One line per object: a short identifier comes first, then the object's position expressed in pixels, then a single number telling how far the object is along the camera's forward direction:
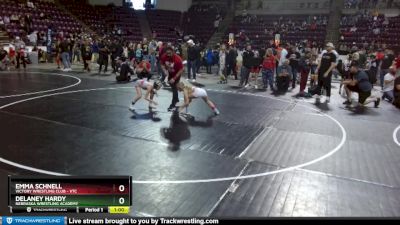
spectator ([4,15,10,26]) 21.86
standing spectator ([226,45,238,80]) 16.45
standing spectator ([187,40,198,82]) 15.52
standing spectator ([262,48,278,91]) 13.32
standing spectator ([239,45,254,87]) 13.86
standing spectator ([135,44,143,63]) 18.66
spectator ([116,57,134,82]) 14.23
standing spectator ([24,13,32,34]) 22.55
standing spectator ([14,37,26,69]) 17.64
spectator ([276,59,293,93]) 13.39
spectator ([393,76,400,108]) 10.87
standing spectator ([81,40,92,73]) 17.38
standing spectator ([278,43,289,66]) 14.20
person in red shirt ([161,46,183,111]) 9.03
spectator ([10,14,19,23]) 22.31
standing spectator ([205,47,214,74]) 19.34
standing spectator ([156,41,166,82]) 16.27
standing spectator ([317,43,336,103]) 10.84
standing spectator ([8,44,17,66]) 17.11
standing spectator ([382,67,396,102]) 11.91
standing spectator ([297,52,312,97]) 12.54
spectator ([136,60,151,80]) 9.64
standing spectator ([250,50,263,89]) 13.98
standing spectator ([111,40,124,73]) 17.93
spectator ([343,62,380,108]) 10.68
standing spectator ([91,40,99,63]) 21.29
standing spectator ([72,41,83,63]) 21.80
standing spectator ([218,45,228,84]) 15.53
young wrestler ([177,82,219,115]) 8.58
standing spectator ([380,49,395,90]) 15.12
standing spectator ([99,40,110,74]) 16.97
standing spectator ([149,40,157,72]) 17.52
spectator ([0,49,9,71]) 16.41
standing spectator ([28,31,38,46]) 21.59
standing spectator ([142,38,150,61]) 18.95
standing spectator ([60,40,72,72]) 17.11
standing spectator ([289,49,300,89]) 14.31
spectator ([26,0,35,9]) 25.03
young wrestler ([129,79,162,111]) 9.34
